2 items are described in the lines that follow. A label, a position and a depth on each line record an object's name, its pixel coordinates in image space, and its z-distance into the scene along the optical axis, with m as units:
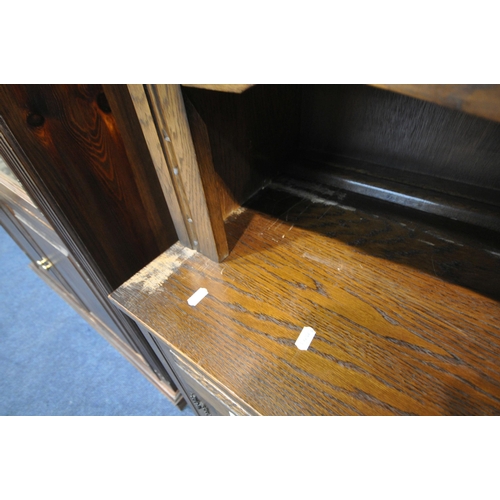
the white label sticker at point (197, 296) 0.47
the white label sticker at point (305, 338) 0.40
